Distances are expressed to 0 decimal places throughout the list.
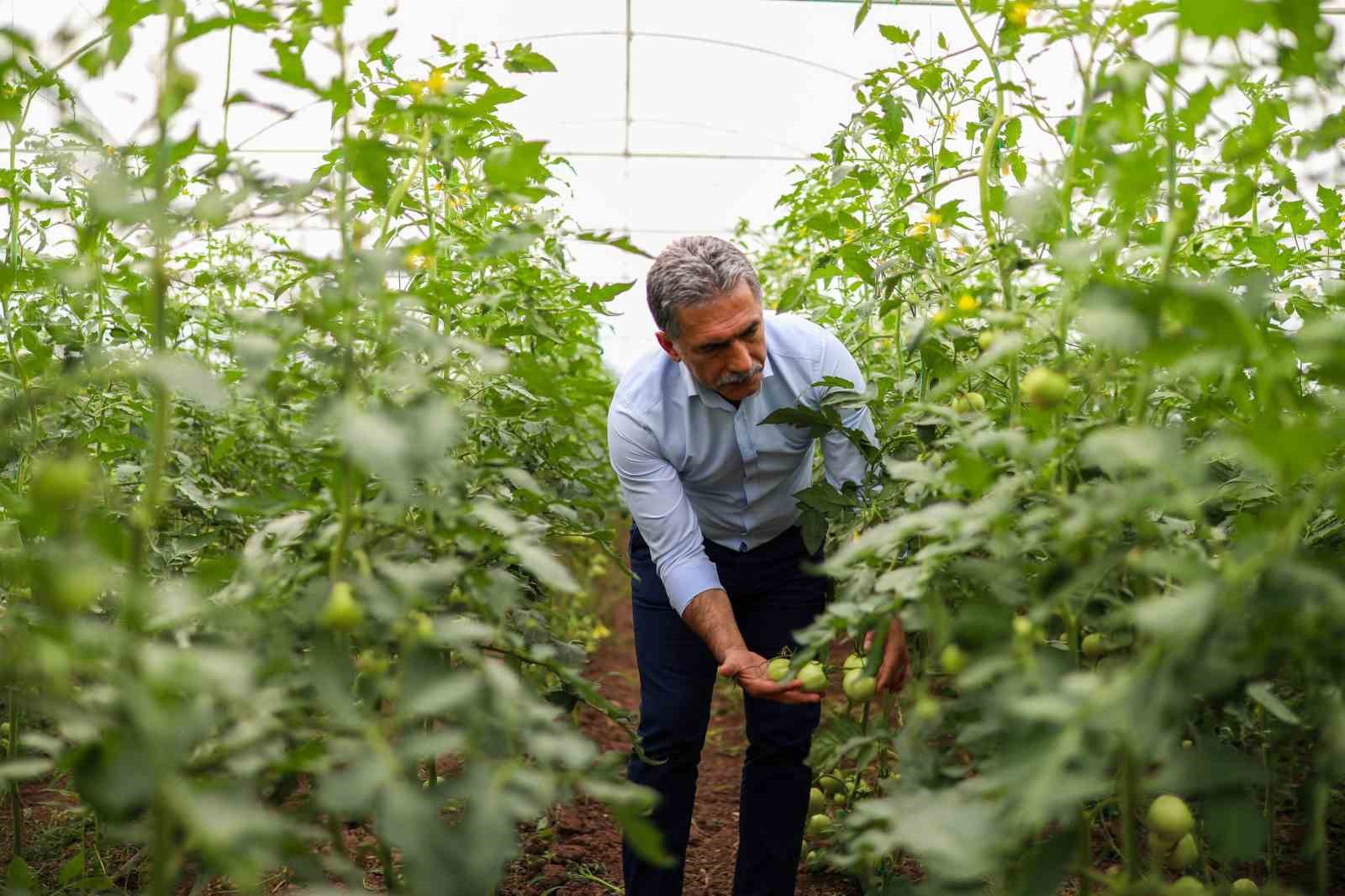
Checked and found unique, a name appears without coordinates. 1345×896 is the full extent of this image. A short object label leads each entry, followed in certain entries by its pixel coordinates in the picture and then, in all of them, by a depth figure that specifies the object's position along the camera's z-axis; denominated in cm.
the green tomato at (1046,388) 111
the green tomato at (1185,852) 147
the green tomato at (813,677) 157
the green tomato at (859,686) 163
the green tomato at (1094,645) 130
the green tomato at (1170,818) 115
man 217
